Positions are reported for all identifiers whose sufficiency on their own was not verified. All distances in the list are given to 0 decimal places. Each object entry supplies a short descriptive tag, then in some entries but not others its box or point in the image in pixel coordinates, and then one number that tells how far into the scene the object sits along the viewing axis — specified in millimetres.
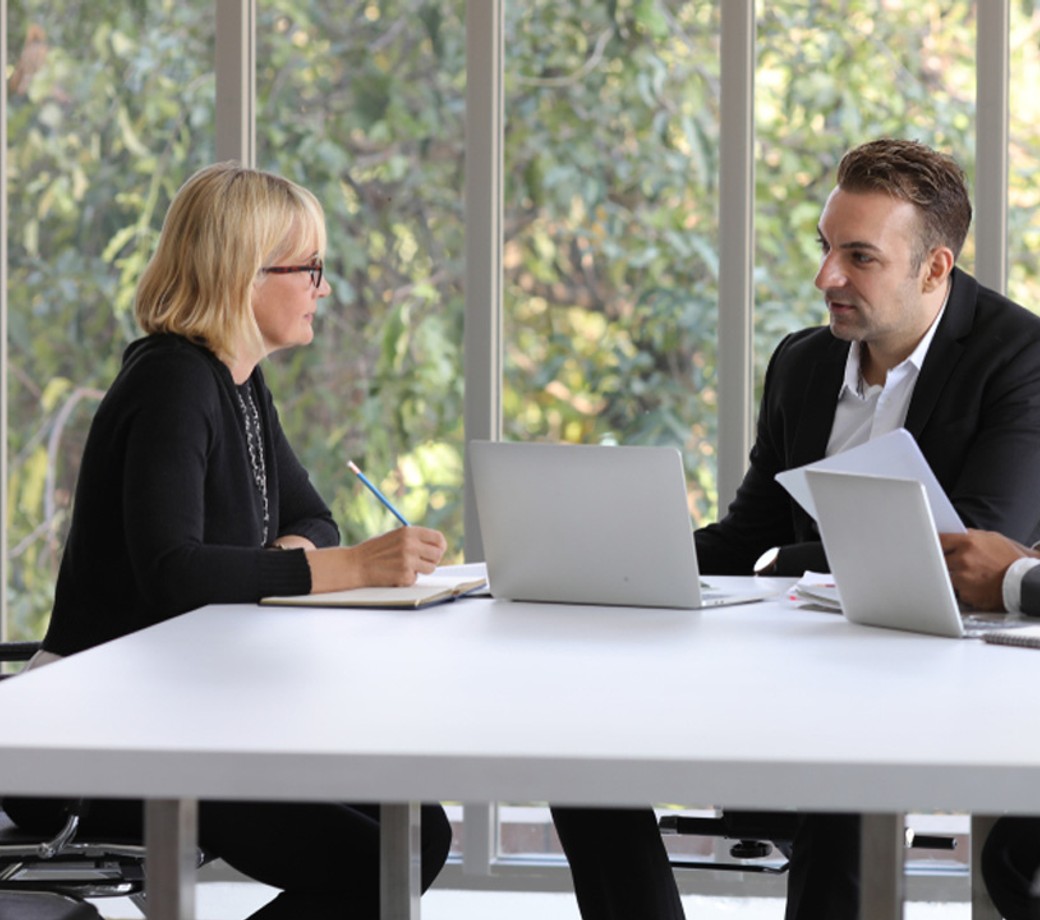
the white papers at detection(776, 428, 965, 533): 5345
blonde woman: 5414
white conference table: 4121
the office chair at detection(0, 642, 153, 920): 5398
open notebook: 5438
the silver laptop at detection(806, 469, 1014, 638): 5192
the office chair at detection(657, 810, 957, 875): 5717
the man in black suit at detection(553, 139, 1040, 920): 5838
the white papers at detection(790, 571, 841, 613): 5429
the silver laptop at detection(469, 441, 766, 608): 5387
